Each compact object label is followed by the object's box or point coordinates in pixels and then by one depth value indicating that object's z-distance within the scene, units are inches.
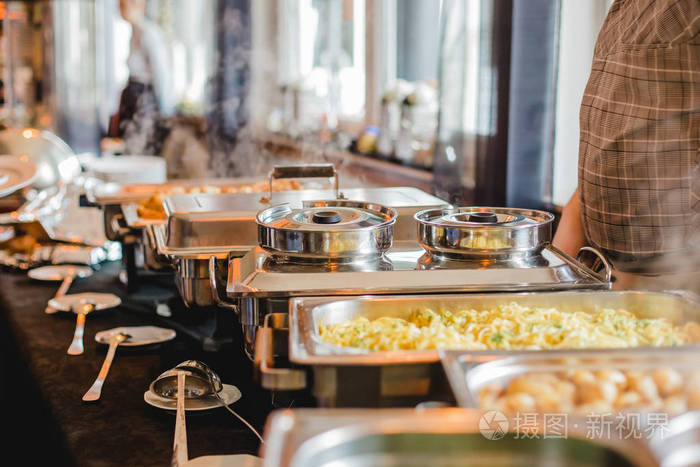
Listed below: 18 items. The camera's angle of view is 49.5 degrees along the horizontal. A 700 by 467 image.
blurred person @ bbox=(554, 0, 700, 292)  57.8
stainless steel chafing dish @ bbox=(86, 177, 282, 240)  85.0
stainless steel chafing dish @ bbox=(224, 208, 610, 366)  49.7
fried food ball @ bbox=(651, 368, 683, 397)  35.8
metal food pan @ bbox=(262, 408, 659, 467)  29.1
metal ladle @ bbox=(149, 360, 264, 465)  54.6
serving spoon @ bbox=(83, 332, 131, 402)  57.5
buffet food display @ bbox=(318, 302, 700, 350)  41.9
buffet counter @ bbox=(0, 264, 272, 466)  49.8
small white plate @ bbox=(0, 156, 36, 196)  106.7
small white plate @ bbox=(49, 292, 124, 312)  82.7
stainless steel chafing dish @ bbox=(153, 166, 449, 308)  63.8
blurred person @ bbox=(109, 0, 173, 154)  199.6
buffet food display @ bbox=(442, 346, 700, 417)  34.4
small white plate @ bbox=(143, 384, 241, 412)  53.5
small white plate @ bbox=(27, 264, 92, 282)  98.2
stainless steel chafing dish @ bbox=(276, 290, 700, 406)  36.5
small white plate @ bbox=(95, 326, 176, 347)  69.6
